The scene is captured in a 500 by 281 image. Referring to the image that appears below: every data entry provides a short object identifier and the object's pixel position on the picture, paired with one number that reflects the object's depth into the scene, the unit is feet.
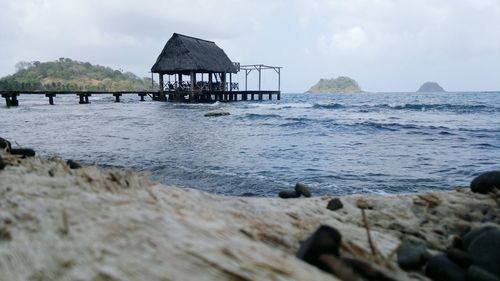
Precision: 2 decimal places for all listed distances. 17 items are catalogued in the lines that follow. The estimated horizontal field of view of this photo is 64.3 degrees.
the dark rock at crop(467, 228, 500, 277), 9.00
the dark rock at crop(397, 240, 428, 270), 9.52
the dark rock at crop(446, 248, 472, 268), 9.36
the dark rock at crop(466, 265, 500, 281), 8.26
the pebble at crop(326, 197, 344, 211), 14.99
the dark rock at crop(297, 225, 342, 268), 7.94
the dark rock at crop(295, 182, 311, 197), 19.63
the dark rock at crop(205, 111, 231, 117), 84.28
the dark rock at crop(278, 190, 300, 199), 18.93
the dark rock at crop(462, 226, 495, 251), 10.48
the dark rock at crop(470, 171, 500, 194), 15.83
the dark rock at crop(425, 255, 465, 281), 8.73
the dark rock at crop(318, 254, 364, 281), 7.22
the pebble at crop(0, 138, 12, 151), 22.82
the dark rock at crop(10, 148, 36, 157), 20.55
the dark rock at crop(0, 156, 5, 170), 13.95
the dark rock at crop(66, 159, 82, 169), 18.80
